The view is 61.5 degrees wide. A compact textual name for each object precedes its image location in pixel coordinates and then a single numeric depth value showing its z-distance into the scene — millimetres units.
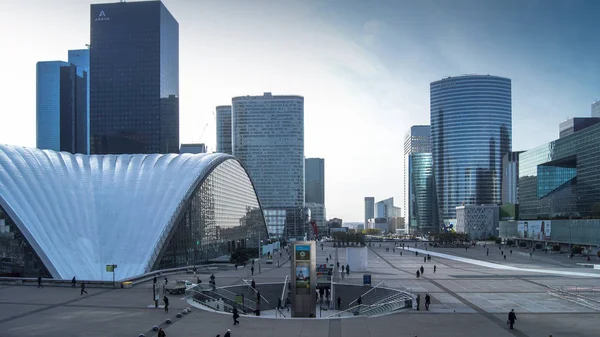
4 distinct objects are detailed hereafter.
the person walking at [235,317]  27041
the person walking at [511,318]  25875
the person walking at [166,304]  29414
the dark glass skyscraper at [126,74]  187125
